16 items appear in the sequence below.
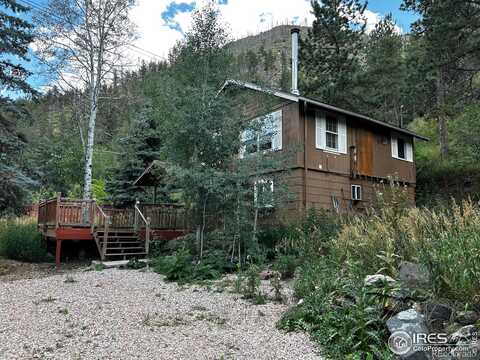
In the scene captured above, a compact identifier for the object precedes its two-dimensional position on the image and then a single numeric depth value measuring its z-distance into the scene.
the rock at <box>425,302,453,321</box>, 3.72
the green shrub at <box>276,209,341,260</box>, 6.94
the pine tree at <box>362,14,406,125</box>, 19.94
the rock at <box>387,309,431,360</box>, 3.51
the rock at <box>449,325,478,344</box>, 3.35
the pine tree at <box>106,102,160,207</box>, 15.49
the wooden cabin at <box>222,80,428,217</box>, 10.18
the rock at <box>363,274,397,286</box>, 4.32
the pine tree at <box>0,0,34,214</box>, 9.84
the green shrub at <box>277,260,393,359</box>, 3.72
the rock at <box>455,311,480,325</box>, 3.57
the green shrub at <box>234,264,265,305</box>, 5.85
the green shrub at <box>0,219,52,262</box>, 11.74
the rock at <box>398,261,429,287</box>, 4.19
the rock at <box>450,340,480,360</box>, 3.17
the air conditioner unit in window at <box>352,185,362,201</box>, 13.94
